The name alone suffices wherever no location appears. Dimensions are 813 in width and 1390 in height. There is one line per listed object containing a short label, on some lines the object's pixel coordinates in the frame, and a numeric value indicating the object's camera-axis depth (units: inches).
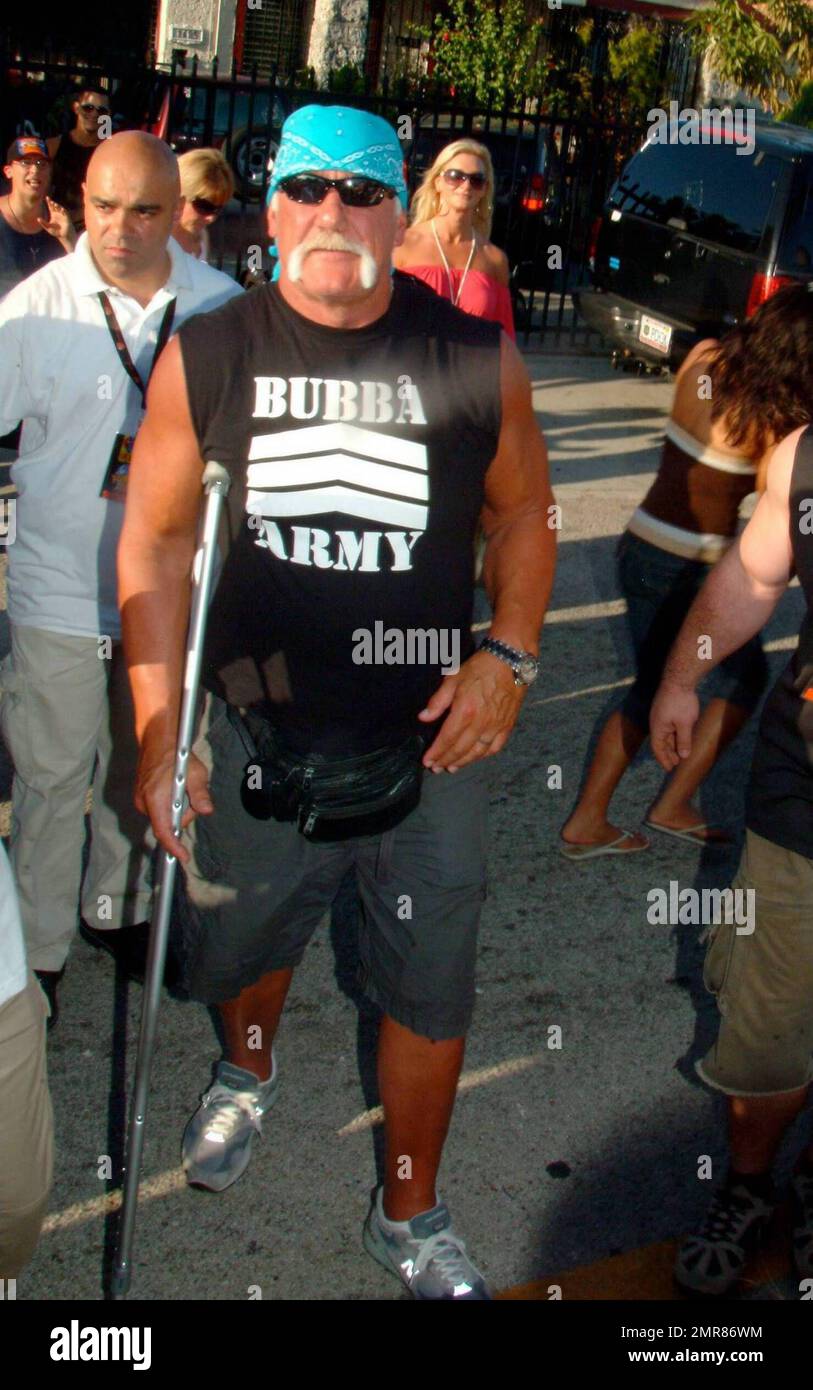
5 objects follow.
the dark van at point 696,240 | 393.7
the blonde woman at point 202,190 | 212.5
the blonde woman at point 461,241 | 225.5
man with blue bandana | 104.3
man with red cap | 264.4
